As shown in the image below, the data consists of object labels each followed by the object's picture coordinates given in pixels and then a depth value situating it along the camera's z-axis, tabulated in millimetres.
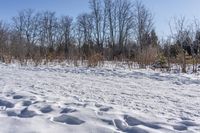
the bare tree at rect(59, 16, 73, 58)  27418
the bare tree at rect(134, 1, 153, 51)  19644
